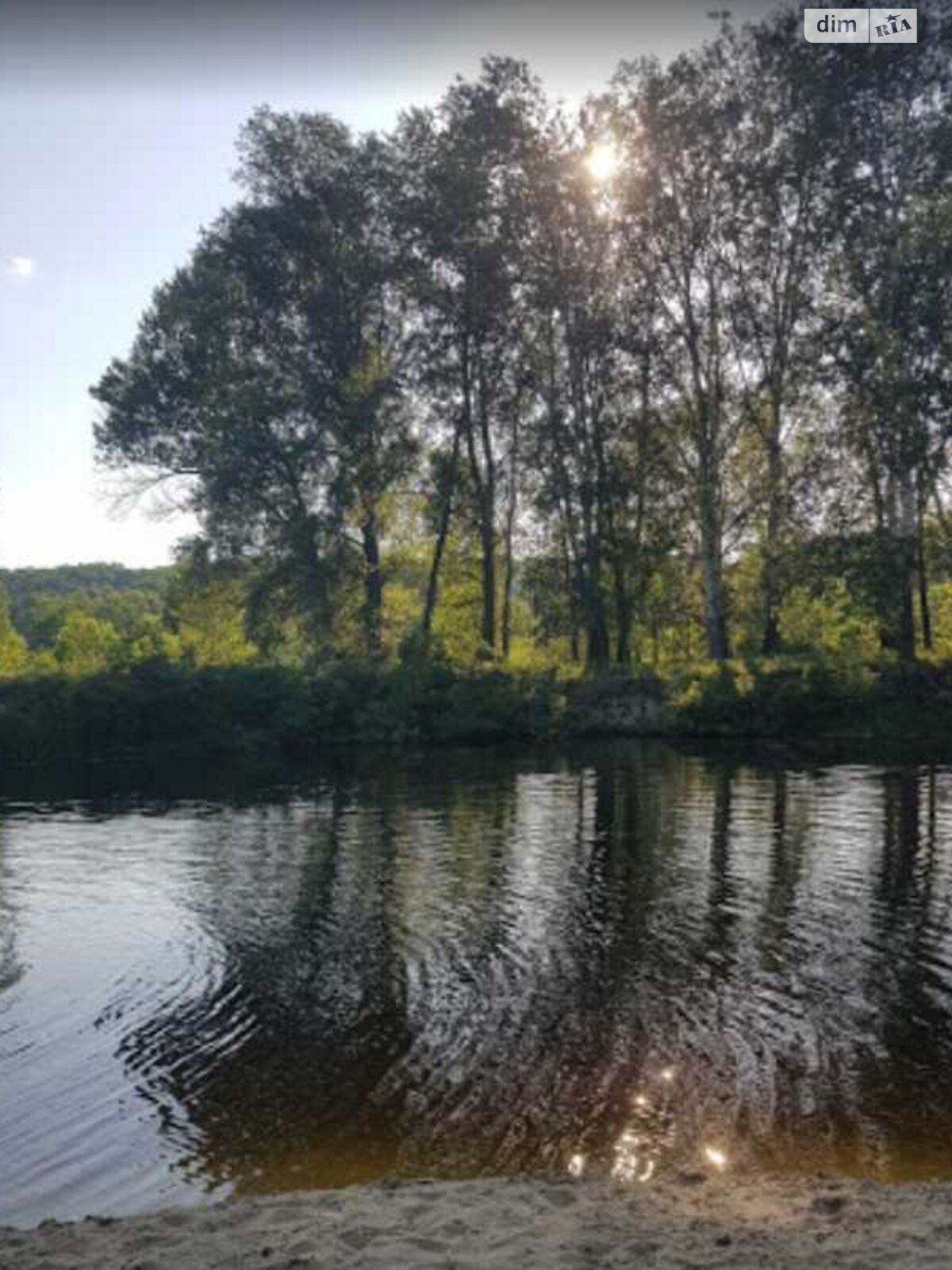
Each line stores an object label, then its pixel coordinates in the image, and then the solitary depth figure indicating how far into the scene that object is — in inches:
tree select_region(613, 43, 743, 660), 1684.3
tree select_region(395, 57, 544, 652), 1795.0
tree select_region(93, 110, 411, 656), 1862.7
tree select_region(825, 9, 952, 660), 1612.9
